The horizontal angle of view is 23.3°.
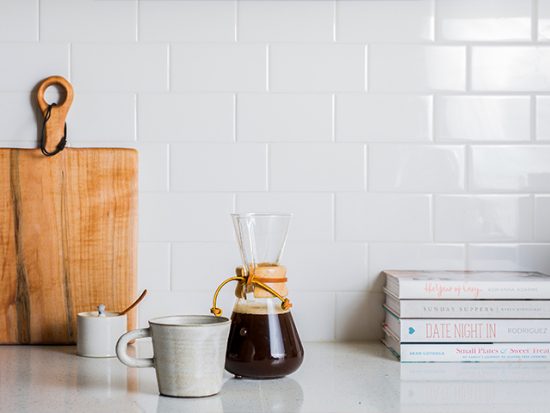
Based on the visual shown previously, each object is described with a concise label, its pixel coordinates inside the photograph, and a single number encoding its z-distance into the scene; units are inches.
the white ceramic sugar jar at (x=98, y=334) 75.6
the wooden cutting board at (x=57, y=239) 79.4
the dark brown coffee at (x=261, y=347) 69.1
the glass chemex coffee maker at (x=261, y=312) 69.2
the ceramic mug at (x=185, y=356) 66.2
